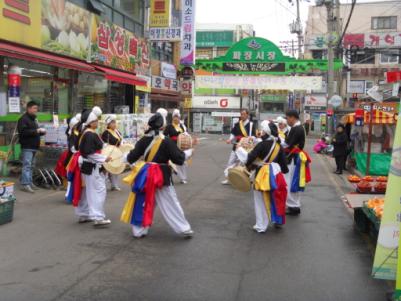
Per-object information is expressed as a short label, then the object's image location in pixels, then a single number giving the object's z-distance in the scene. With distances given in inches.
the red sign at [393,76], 230.0
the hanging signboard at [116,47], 635.5
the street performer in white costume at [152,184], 267.7
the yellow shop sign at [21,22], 448.8
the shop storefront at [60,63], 467.5
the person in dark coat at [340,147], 622.5
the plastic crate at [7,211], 298.8
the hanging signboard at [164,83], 905.5
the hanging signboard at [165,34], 823.7
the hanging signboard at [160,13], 837.2
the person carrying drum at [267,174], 293.3
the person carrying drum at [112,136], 421.4
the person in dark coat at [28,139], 403.9
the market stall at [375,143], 580.4
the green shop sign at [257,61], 896.3
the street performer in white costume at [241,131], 495.8
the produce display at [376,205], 252.6
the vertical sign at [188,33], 948.6
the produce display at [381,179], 367.6
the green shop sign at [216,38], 2365.9
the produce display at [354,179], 407.6
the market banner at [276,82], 914.1
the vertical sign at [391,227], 168.1
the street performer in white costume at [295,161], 346.9
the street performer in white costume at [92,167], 294.0
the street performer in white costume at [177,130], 482.3
